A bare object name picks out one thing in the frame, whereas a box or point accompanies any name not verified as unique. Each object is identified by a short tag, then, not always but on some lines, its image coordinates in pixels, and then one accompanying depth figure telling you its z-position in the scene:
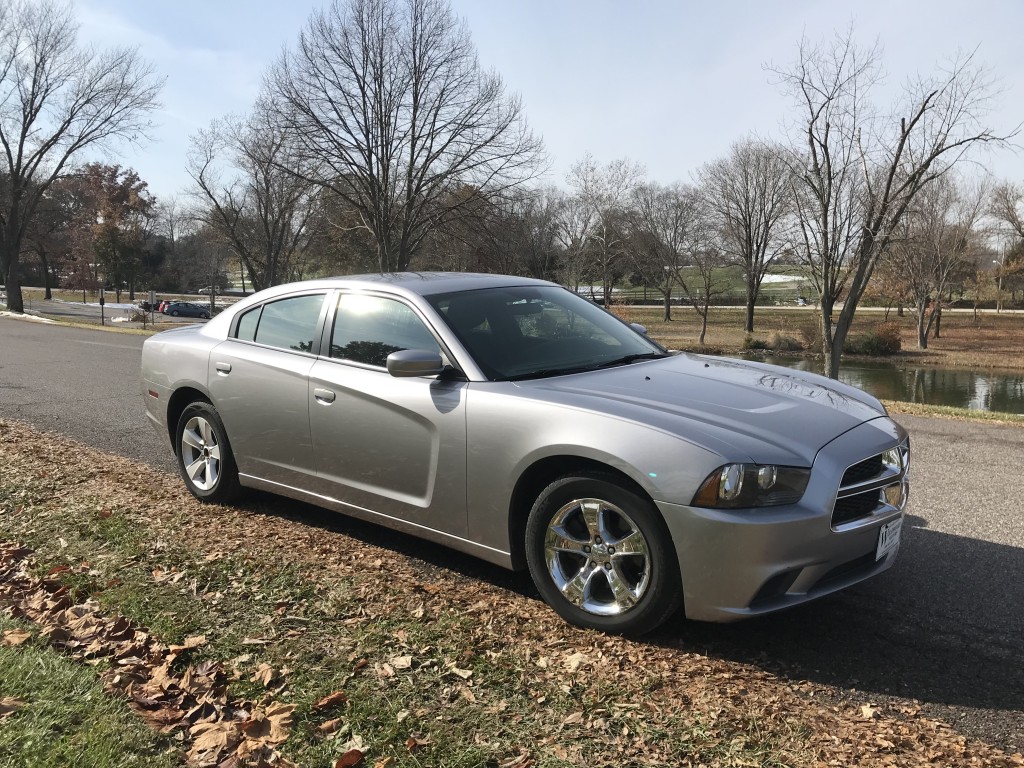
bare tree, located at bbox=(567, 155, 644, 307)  50.25
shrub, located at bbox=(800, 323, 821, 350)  39.28
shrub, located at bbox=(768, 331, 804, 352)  40.49
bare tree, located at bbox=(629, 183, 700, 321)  51.91
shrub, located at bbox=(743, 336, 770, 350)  40.78
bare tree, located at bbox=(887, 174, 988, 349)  40.31
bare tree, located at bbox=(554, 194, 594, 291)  51.91
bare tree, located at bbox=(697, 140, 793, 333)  48.38
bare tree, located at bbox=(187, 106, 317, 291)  33.97
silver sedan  3.07
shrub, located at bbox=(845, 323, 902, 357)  38.66
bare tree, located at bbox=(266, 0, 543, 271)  25.20
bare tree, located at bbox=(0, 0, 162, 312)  35.62
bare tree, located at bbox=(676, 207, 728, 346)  51.75
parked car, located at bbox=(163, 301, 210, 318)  57.56
